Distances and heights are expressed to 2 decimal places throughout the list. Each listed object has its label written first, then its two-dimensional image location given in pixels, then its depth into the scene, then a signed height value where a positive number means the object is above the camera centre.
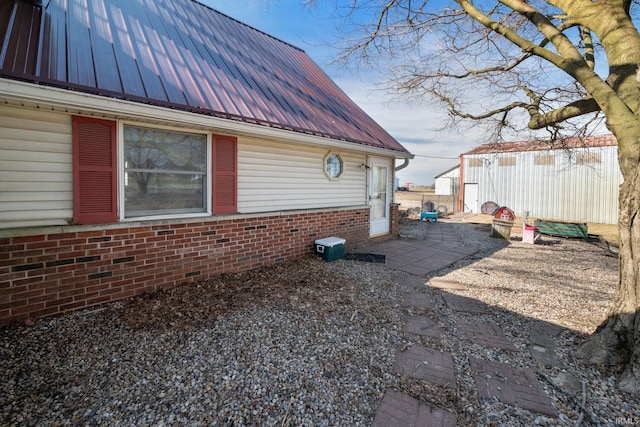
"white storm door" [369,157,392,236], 8.27 +0.29
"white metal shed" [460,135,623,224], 15.25 +1.40
